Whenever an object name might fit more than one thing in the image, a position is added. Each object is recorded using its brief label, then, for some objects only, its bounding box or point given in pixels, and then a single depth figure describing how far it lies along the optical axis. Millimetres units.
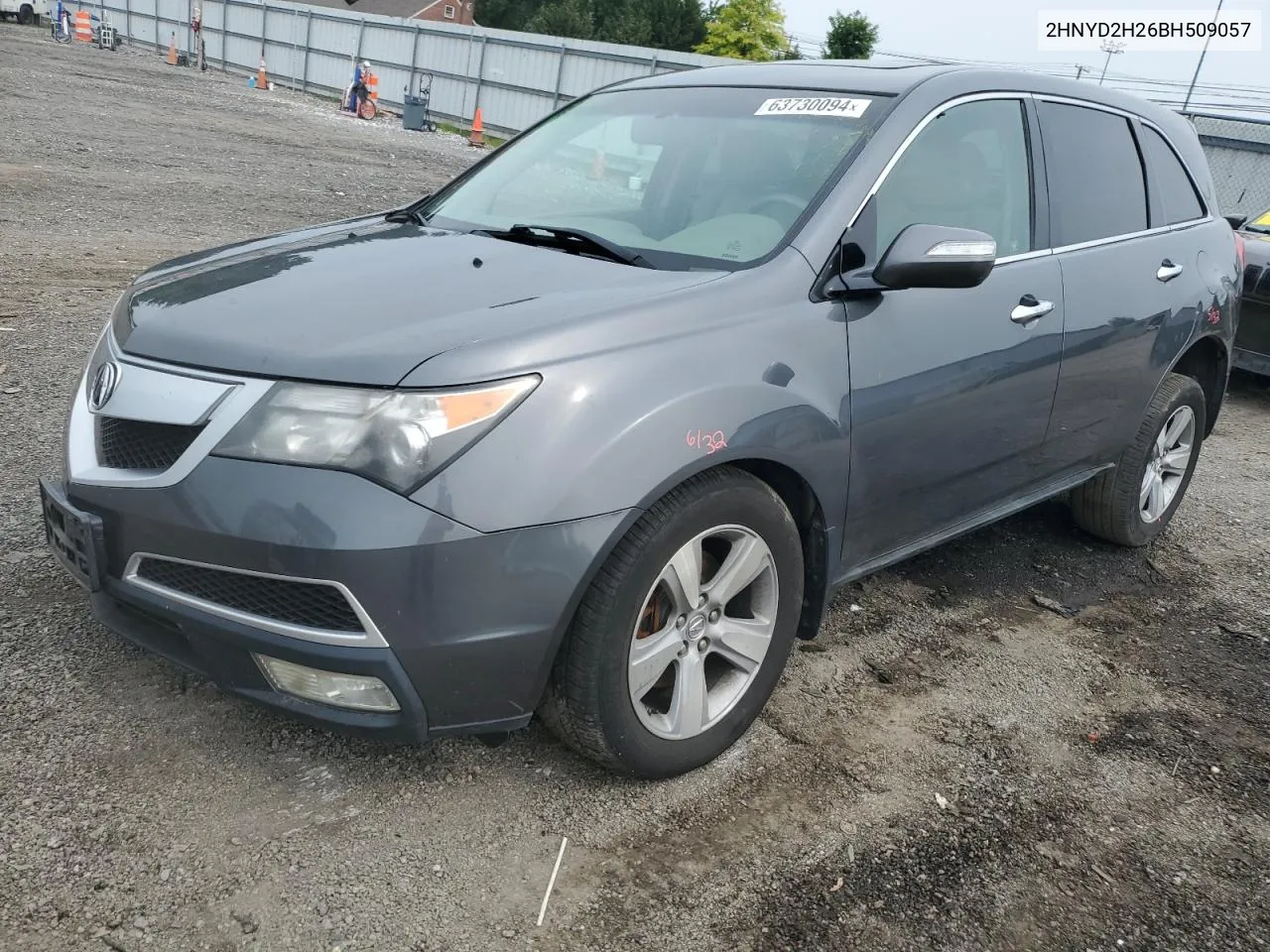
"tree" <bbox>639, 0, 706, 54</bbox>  56281
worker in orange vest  25141
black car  7242
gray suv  2139
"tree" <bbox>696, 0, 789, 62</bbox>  53281
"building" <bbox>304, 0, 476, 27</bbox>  60906
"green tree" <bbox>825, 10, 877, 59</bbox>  46656
